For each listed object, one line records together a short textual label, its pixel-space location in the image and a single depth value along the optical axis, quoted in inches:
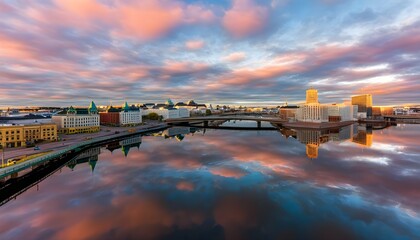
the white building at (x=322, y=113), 6205.7
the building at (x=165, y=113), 7544.3
